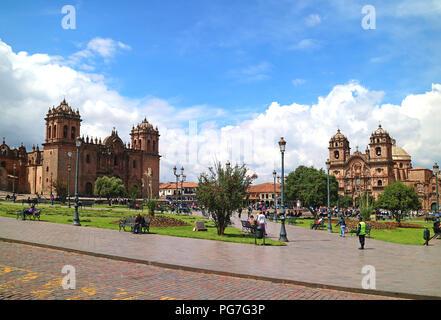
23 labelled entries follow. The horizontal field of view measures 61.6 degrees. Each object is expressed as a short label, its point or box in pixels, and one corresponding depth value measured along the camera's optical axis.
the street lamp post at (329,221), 24.52
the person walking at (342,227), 21.00
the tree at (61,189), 57.12
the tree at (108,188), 66.00
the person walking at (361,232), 14.40
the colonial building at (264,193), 106.56
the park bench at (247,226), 18.84
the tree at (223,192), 17.80
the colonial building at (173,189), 114.84
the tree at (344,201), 76.19
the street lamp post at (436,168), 25.55
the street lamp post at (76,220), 20.70
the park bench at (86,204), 44.43
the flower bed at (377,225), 28.06
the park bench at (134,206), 41.26
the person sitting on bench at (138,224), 17.80
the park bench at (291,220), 32.30
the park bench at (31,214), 22.61
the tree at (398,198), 36.06
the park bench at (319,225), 27.03
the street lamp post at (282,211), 16.72
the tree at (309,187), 47.38
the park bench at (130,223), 18.48
